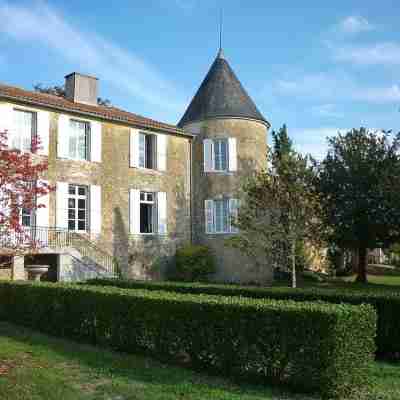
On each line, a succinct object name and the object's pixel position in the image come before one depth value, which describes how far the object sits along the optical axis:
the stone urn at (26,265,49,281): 15.24
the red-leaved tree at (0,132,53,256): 8.54
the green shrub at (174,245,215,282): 21.02
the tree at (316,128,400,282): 23.19
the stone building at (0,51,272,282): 17.62
